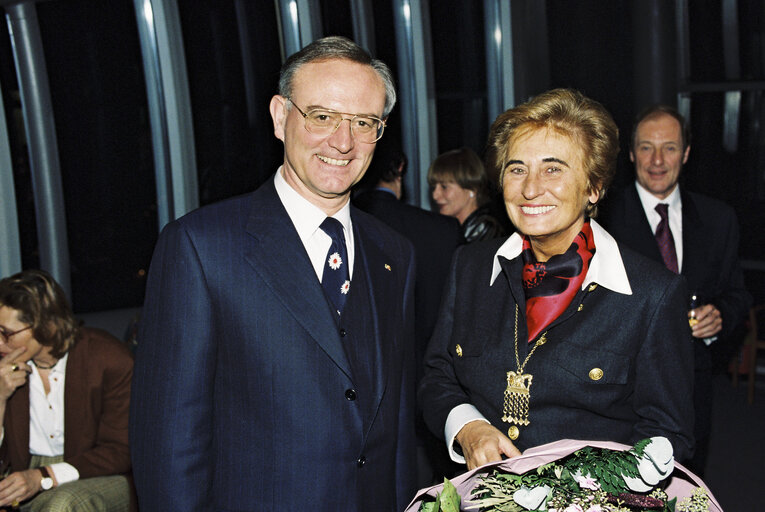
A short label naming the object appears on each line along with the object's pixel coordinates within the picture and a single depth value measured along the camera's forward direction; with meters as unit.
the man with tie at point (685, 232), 2.96
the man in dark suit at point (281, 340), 1.58
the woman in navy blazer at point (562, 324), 1.69
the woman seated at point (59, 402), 3.03
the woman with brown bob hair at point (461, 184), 4.85
